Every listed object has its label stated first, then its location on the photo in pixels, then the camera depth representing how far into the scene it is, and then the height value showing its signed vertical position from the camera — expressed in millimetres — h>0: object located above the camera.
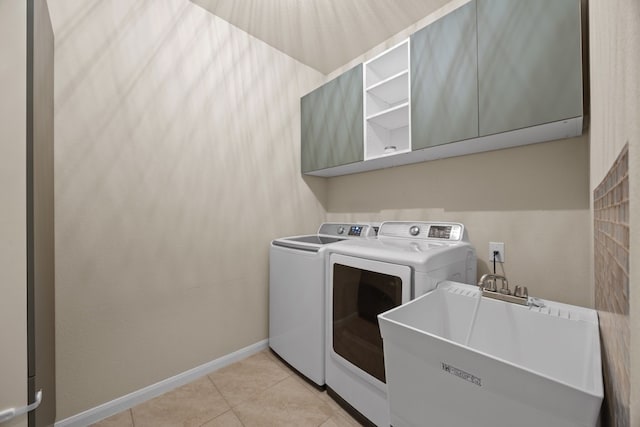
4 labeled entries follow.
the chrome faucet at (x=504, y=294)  974 -336
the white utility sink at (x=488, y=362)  520 -426
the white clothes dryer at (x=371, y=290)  1180 -411
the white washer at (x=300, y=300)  1596 -620
